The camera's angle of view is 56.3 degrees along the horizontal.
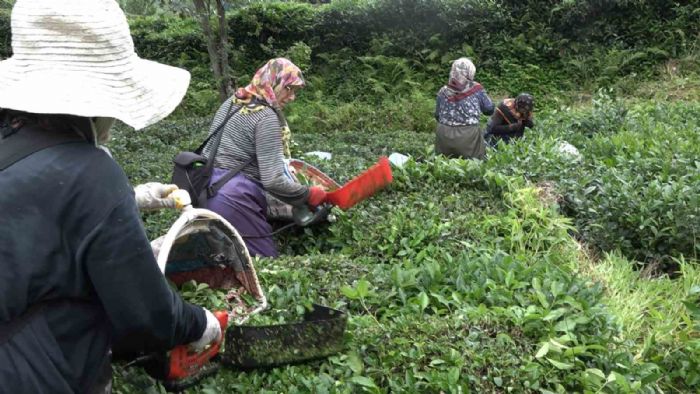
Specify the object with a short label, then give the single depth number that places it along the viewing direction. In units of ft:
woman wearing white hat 5.46
